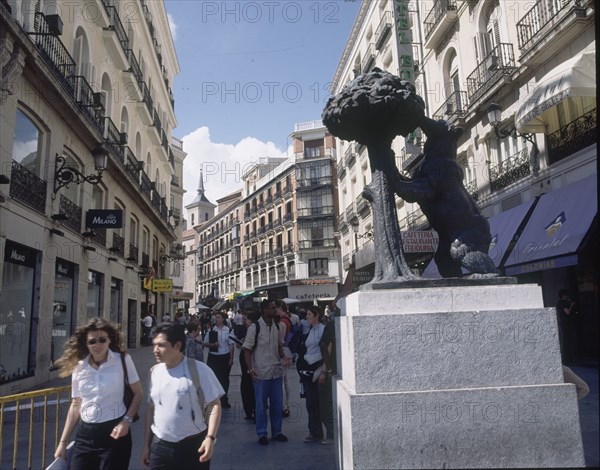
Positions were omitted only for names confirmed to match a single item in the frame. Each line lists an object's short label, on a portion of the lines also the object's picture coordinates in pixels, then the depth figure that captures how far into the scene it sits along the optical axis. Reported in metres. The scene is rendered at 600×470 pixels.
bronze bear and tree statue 4.02
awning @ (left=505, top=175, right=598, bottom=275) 9.46
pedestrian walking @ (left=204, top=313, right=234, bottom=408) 8.27
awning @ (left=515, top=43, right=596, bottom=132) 9.35
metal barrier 4.28
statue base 3.30
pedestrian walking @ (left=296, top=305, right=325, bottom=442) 5.93
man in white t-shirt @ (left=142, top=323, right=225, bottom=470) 3.09
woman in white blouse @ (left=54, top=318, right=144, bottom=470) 3.29
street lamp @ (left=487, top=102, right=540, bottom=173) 11.98
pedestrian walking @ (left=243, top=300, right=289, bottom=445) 5.98
